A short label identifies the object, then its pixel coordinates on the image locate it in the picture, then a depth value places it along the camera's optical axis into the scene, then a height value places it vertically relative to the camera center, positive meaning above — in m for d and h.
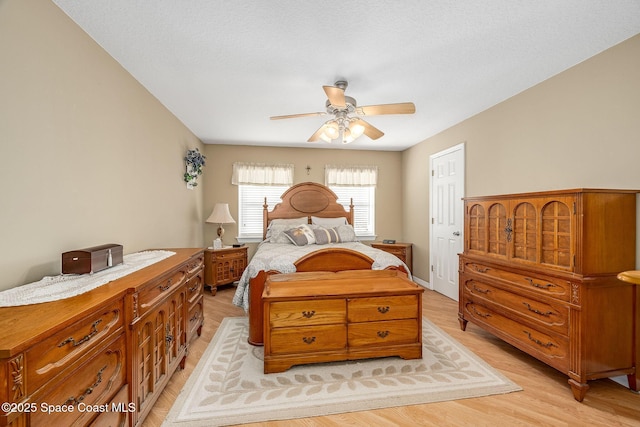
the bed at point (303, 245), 2.69 -0.42
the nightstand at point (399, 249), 4.89 -0.63
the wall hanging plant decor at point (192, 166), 3.94 +0.71
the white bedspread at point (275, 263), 2.70 -0.50
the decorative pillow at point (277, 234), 4.18 -0.31
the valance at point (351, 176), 5.21 +0.74
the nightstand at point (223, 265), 4.21 -0.83
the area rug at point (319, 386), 1.80 -1.29
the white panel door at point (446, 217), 3.92 -0.05
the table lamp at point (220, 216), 4.43 -0.04
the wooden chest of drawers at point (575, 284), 1.91 -0.52
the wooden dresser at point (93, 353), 0.85 -0.57
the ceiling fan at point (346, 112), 2.28 +0.93
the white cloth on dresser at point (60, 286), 1.20 -0.37
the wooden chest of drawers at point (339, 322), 2.24 -0.92
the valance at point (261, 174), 4.98 +0.73
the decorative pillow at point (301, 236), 3.91 -0.32
